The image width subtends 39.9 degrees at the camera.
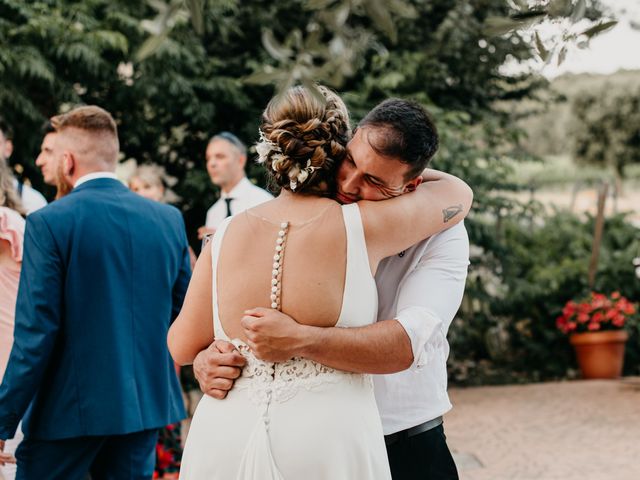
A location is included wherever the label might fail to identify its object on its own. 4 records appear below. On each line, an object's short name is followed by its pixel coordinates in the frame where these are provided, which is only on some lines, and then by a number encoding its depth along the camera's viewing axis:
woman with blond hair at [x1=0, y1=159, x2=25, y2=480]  3.92
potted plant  11.09
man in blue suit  3.36
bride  2.33
